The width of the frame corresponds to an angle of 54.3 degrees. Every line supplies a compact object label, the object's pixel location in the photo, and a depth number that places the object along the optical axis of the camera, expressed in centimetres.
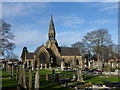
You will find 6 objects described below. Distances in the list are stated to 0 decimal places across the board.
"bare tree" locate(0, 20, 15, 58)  2330
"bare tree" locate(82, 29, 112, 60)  3399
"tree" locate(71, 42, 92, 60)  3565
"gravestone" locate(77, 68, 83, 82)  1144
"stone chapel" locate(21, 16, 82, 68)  3816
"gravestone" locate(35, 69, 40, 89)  703
